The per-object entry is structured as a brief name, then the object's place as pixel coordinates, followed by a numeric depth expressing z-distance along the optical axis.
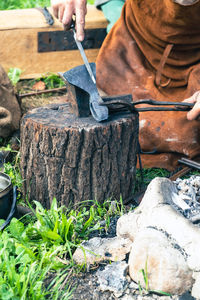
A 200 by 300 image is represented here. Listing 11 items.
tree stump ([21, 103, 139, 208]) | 2.66
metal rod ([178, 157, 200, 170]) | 3.38
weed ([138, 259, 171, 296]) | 2.01
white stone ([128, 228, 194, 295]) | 1.98
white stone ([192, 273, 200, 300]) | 1.95
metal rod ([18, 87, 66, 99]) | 4.59
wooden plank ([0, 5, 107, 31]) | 4.72
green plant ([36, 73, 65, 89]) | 5.06
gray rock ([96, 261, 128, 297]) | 2.09
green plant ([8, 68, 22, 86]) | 4.82
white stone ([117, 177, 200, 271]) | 2.05
